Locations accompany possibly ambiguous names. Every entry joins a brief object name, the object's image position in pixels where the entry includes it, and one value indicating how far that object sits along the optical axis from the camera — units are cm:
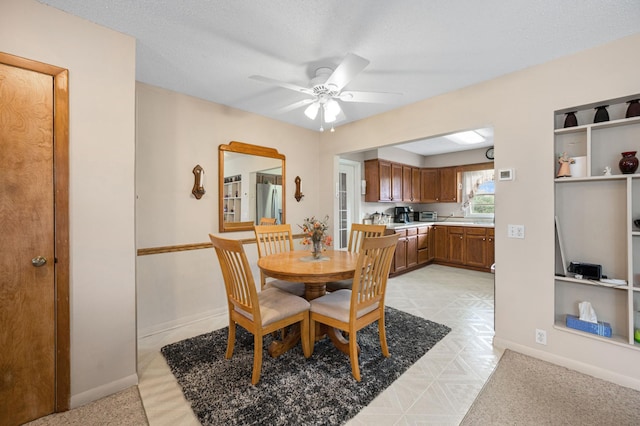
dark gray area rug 159
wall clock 521
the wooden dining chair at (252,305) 181
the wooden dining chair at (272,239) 293
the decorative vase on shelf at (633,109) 186
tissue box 197
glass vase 249
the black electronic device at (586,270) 200
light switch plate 231
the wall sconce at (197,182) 294
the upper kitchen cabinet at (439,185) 576
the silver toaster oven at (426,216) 606
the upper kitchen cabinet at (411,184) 560
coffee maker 564
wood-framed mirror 320
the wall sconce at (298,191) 400
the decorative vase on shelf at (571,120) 211
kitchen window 551
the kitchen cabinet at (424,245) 529
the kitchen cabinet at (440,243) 551
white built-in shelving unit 192
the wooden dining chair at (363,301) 186
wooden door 151
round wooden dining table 196
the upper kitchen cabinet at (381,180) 499
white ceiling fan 174
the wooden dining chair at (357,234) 260
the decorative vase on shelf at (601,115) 201
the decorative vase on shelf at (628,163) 185
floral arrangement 246
